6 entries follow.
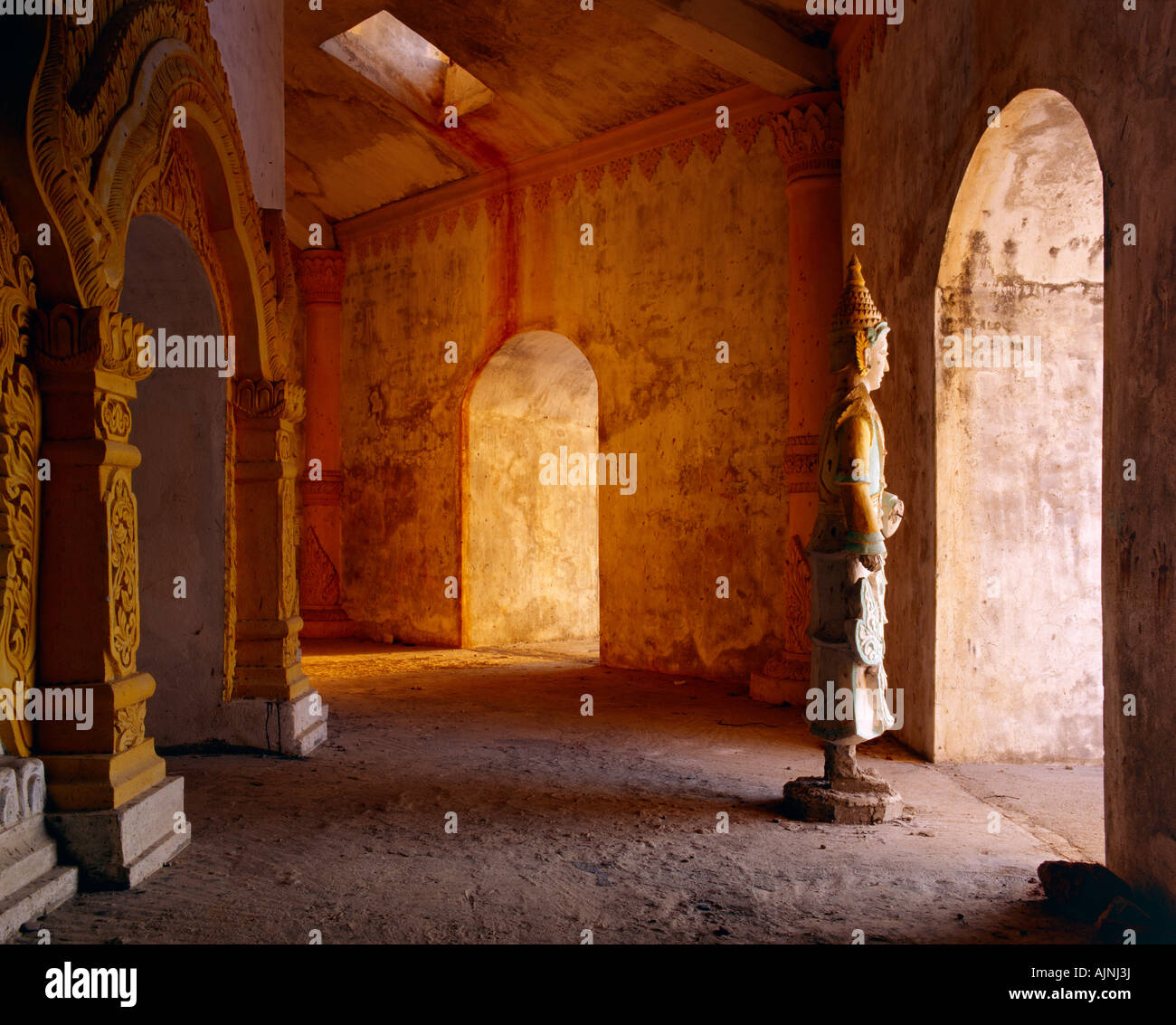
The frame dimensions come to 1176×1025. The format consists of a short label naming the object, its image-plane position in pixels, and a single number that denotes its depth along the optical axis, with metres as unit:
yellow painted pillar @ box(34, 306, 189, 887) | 3.74
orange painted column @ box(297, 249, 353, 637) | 12.27
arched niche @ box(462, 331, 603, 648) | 11.12
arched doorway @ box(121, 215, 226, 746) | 5.86
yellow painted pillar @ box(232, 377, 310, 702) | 6.18
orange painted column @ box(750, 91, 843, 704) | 7.72
